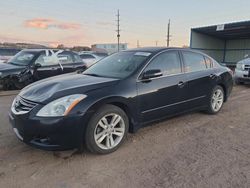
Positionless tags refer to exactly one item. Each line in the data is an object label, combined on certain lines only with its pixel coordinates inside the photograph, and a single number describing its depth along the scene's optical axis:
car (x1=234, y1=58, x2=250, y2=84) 9.33
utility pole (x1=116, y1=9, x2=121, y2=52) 46.38
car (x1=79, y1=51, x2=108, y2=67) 15.04
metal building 21.10
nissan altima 3.03
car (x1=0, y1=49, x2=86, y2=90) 7.81
